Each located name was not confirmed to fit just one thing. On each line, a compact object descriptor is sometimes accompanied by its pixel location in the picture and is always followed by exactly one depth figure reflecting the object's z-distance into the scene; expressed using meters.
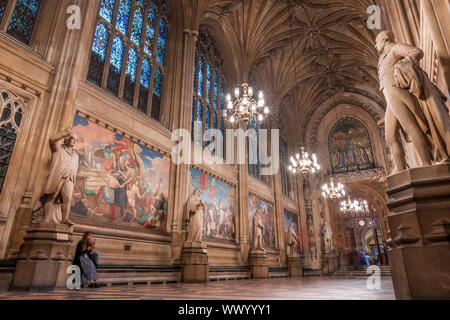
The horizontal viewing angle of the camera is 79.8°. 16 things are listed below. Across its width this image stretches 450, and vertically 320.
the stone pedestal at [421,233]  1.99
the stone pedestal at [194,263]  7.63
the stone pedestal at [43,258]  4.28
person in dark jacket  5.03
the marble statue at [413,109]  2.46
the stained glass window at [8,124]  5.18
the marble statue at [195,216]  8.21
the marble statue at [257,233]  12.00
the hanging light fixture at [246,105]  7.22
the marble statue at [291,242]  15.27
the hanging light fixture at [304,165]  10.23
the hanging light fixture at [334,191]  13.55
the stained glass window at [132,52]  8.04
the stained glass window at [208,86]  12.11
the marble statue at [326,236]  18.00
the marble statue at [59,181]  4.97
